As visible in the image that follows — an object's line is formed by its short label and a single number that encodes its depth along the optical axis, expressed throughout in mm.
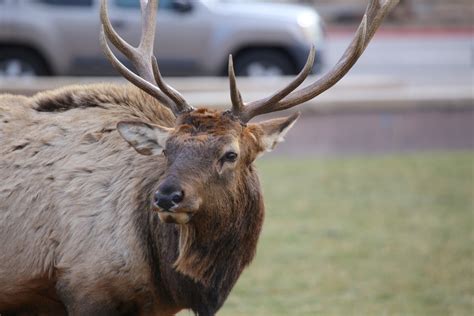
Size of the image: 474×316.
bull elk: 12906
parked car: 35187
